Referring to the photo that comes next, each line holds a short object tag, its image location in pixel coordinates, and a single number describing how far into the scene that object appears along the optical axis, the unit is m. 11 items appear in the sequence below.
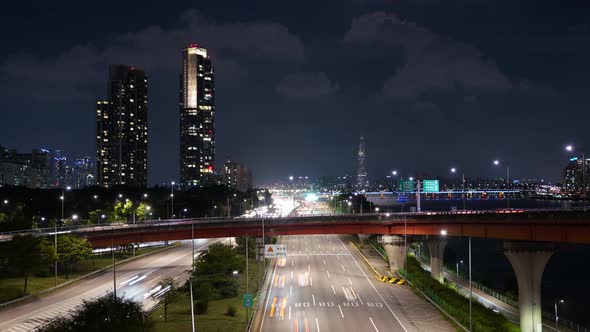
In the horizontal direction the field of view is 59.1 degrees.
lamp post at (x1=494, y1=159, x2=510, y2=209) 78.25
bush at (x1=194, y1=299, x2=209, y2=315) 54.91
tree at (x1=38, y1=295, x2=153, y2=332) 29.20
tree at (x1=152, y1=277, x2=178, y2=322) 50.44
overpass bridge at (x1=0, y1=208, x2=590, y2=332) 57.91
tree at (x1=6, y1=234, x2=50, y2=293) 64.00
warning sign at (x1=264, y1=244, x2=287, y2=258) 65.31
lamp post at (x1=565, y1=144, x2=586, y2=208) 57.46
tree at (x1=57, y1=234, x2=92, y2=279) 72.56
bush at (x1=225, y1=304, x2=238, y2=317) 53.57
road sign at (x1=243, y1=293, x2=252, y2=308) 49.34
